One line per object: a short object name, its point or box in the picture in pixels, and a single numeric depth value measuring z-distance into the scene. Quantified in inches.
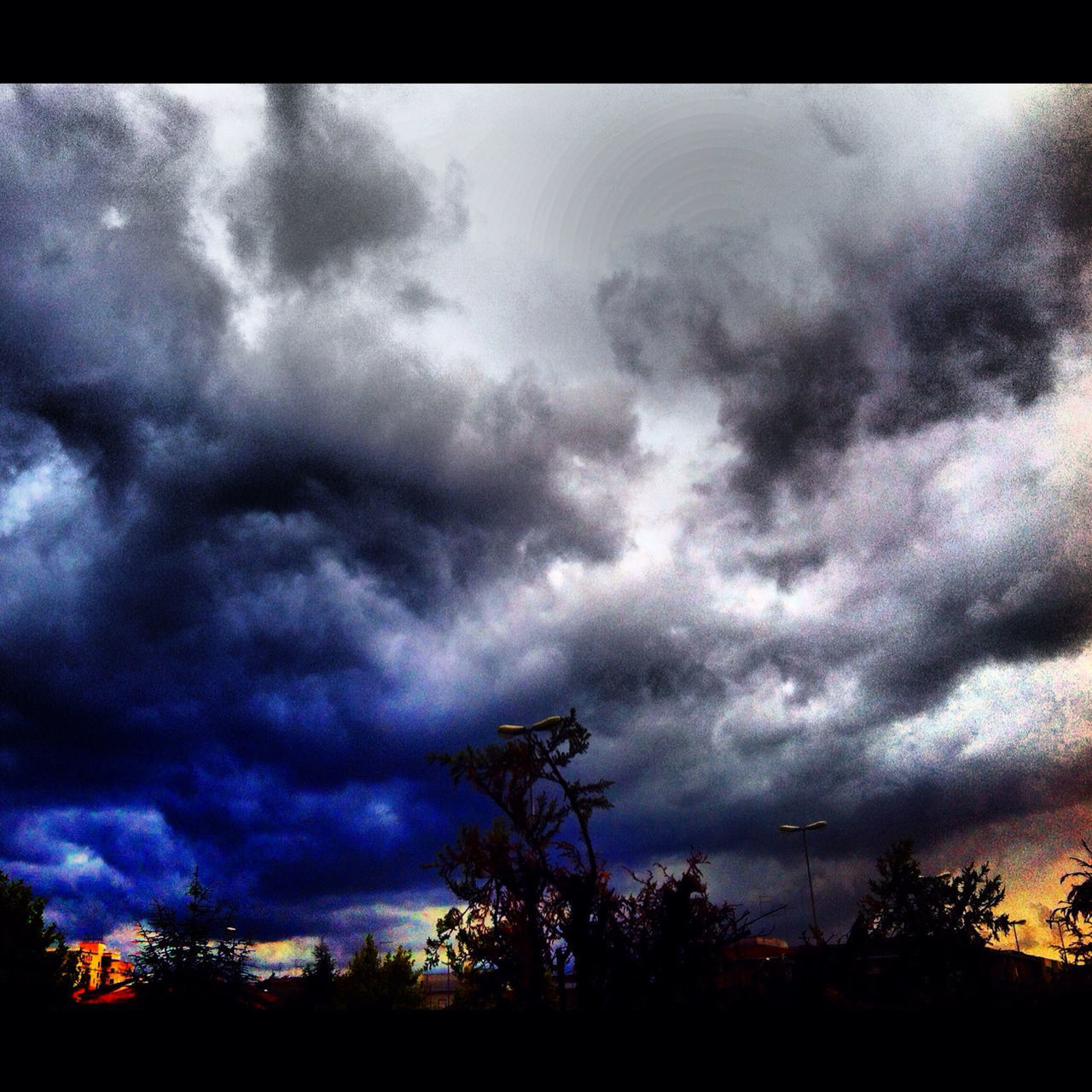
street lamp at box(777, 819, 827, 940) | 1338.1
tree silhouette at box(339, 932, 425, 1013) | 1943.9
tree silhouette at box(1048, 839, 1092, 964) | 602.9
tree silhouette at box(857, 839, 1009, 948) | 1353.8
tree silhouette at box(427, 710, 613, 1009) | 468.8
